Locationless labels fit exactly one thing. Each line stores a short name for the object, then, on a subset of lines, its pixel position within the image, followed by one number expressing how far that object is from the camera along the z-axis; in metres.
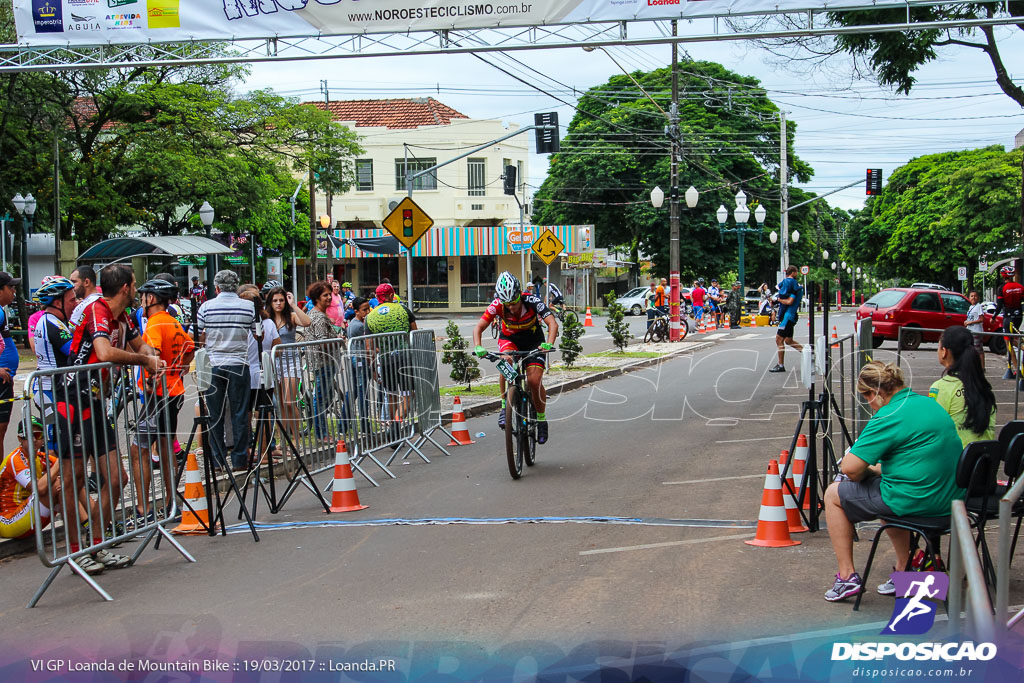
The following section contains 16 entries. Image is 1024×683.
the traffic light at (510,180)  33.78
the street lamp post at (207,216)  31.75
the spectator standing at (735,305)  42.12
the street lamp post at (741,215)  39.53
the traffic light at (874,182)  36.41
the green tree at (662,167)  56.28
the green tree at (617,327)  26.31
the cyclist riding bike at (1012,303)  21.30
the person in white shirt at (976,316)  22.17
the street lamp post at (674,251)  30.44
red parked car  27.36
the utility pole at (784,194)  44.10
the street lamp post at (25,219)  28.02
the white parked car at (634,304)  57.50
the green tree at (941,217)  47.31
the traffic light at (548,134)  27.06
